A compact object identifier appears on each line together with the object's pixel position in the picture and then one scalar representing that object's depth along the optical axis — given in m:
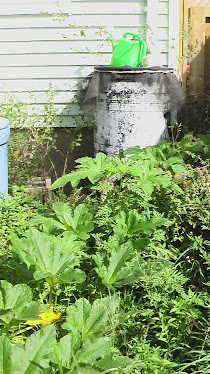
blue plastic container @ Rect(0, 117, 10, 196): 3.53
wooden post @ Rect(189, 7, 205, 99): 5.30
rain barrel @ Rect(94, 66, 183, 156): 4.41
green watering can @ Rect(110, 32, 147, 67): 4.62
